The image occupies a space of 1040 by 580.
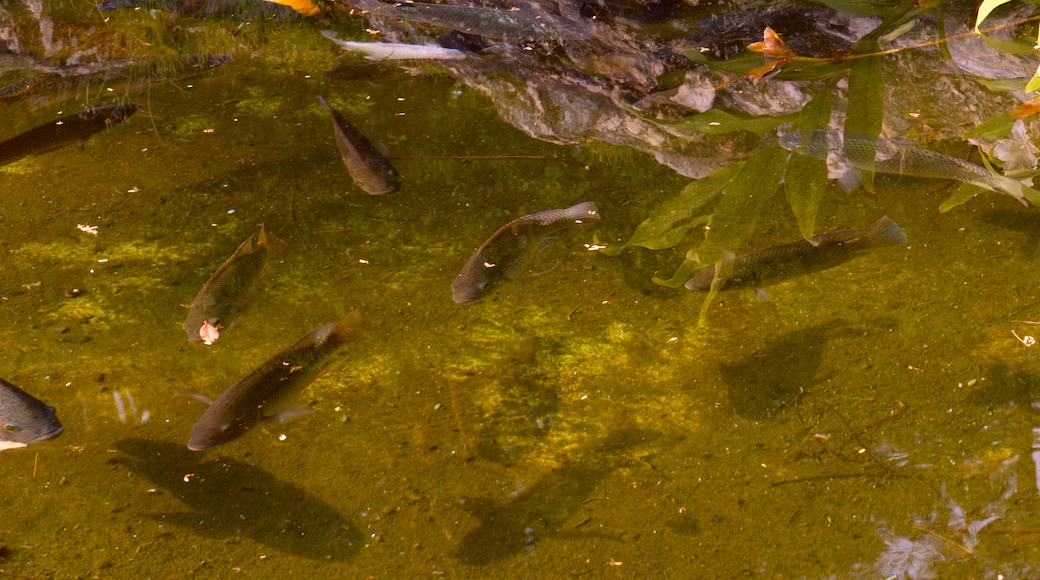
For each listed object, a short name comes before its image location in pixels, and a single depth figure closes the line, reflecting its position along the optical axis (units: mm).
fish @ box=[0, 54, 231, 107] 3570
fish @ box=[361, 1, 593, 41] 3875
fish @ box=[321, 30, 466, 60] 3789
